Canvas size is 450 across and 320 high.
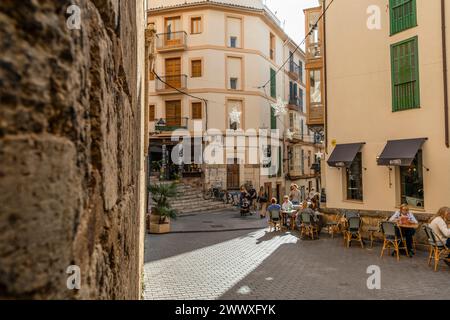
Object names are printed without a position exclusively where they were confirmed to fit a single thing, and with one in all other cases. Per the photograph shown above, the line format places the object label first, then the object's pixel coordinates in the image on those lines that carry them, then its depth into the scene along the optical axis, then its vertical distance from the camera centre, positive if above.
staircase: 21.52 -2.16
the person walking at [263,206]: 19.86 -2.10
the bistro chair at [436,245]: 8.62 -1.85
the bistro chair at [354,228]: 11.21 -1.86
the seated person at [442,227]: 8.70 -1.46
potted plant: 14.08 -1.59
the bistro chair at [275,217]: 14.74 -1.99
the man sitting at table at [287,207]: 15.23 -1.67
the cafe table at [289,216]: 14.98 -2.04
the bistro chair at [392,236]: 9.87 -1.89
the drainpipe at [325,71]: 14.86 +3.81
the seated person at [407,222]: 10.09 -1.52
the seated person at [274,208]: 14.94 -1.67
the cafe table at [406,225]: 10.00 -1.61
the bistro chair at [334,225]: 12.88 -2.13
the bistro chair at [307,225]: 12.78 -2.06
